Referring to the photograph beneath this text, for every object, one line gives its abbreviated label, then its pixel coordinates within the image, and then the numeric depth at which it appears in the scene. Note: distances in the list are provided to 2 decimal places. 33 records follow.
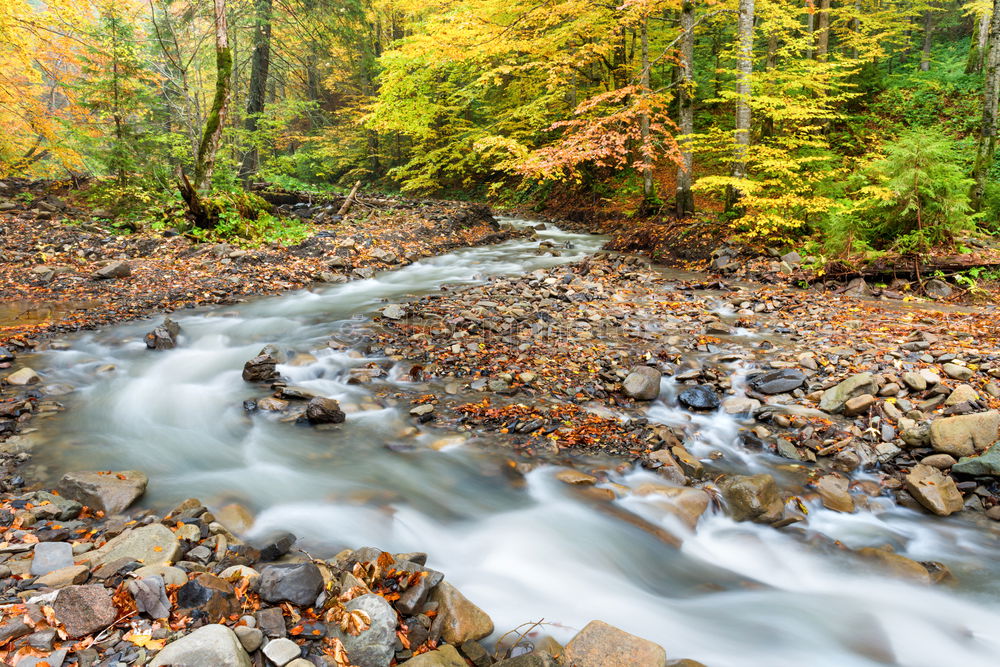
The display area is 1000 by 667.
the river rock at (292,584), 2.45
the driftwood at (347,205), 14.02
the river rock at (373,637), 2.27
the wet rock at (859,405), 4.70
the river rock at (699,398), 5.15
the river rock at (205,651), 1.94
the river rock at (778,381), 5.26
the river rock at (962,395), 4.48
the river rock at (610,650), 2.46
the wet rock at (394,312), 7.61
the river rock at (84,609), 2.04
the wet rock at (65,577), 2.31
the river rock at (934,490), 3.77
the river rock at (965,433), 4.03
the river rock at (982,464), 3.83
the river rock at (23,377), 5.29
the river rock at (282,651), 2.12
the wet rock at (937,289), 7.29
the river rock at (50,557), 2.46
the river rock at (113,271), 8.74
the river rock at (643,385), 5.27
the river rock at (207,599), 2.25
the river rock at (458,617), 2.60
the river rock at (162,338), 6.77
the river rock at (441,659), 2.27
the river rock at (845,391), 4.81
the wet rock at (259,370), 5.98
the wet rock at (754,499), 3.83
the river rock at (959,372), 4.86
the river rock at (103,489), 3.36
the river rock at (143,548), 2.54
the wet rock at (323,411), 5.04
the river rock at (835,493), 3.93
